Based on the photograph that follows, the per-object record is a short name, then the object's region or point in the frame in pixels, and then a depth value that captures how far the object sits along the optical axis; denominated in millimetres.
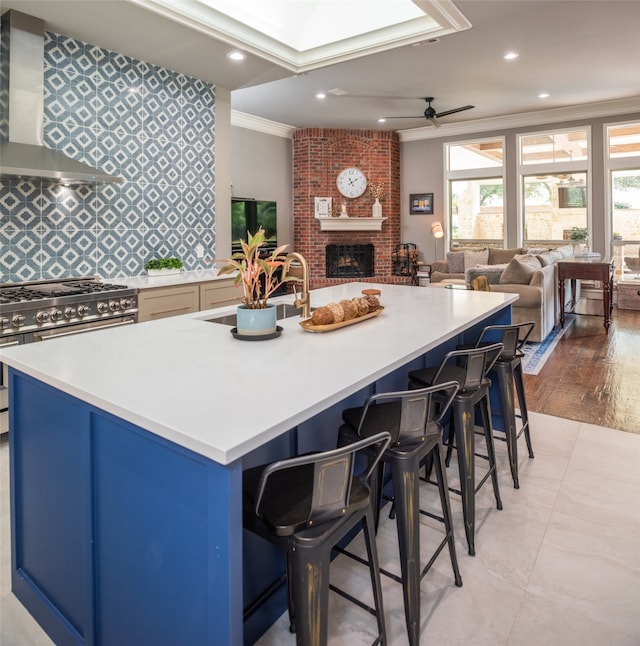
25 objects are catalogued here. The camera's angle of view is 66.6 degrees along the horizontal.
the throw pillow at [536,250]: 7504
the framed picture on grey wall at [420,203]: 8977
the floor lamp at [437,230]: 8625
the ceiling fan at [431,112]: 6605
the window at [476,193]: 8500
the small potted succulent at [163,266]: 4258
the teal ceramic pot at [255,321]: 1858
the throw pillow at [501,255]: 7918
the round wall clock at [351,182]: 8492
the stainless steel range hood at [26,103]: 3223
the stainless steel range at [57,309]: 2893
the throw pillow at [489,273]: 5531
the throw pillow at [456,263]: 8227
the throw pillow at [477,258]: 8094
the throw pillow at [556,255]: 6337
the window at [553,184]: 7820
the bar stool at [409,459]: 1439
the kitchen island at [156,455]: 1040
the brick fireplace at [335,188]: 8344
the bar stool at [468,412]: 1883
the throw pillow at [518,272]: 5281
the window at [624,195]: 7391
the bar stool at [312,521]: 1088
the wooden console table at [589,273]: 5797
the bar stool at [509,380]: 2363
